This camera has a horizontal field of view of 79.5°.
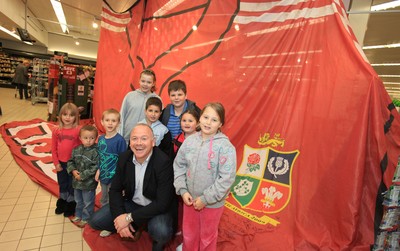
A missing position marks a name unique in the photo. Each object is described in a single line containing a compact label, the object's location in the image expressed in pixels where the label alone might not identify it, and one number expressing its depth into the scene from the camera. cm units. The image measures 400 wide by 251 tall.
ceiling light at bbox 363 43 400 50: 532
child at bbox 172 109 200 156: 202
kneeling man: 179
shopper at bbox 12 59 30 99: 1050
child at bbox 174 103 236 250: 166
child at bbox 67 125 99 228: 222
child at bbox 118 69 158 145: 270
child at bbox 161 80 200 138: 220
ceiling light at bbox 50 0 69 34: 785
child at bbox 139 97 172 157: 215
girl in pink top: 238
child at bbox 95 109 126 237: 219
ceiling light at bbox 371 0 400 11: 299
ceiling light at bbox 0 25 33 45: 1047
